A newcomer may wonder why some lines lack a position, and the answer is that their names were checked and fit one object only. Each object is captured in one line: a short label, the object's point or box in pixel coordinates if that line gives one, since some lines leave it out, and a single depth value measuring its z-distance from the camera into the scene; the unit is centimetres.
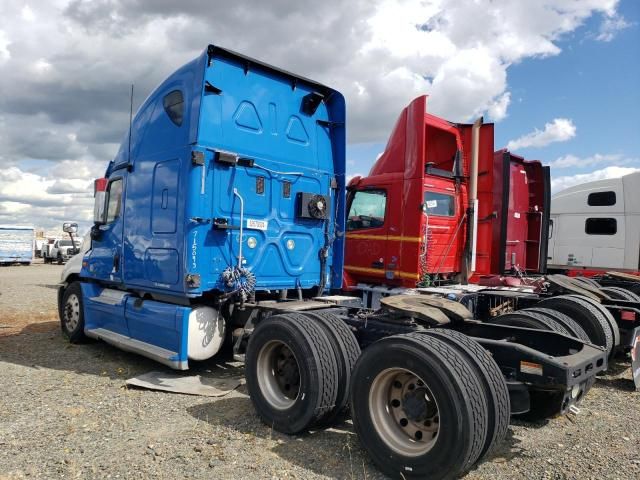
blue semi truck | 333
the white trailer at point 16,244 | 3441
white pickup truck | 4060
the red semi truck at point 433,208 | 779
